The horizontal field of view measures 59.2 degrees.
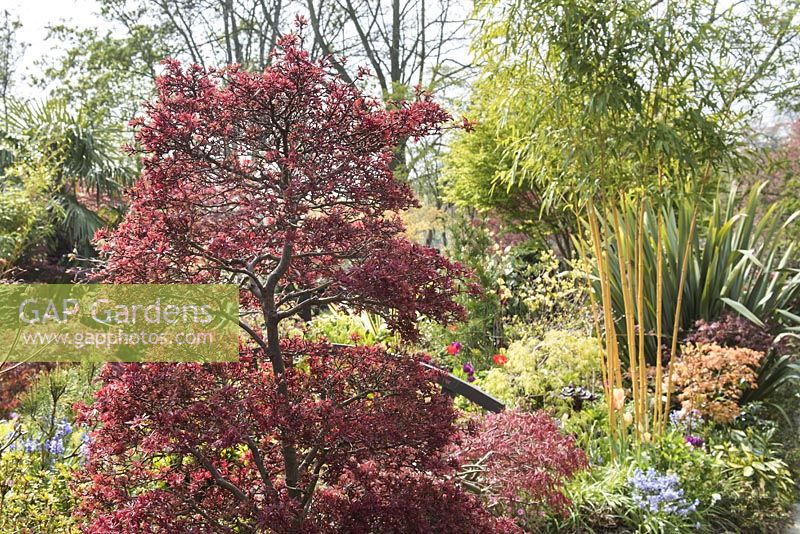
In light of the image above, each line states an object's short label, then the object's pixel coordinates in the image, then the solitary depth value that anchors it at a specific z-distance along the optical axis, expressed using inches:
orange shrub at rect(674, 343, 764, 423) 159.9
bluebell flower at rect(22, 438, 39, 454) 128.4
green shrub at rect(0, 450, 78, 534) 102.2
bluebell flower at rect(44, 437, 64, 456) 124.8
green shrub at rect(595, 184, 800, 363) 207.0
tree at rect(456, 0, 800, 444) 138.8
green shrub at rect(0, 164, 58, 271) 251.1
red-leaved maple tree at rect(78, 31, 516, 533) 76.0
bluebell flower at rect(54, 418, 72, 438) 131.0
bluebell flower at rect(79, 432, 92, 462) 116.1
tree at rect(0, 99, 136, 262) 335.3
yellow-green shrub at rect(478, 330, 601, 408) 178.2
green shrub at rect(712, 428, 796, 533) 143.0
